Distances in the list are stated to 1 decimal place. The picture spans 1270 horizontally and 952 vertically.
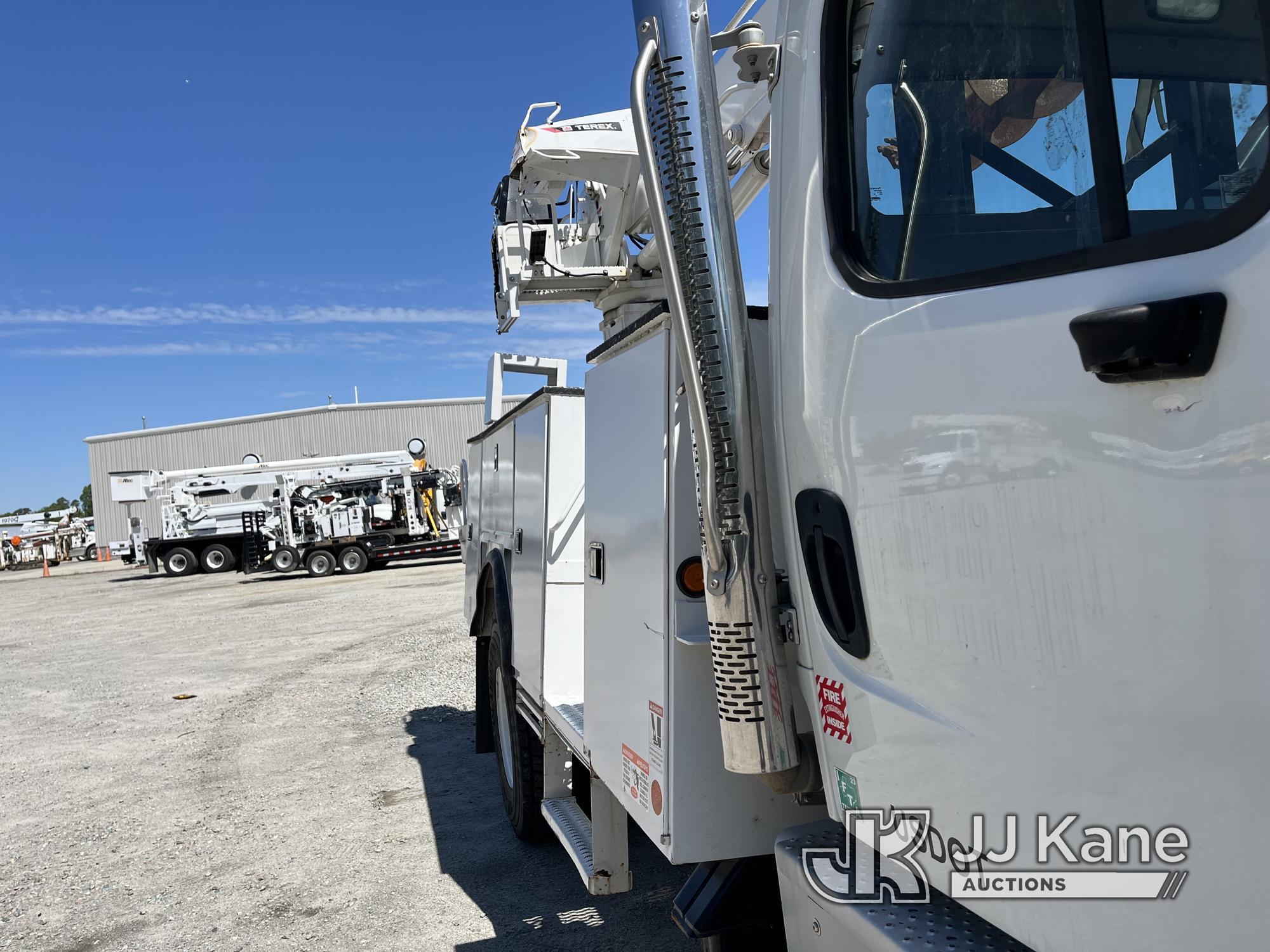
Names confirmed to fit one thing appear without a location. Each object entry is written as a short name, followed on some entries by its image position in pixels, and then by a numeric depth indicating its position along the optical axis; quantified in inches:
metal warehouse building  1685.5
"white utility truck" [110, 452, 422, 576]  1019.9
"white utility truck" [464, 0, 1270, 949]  46.2
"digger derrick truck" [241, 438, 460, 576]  965.8
